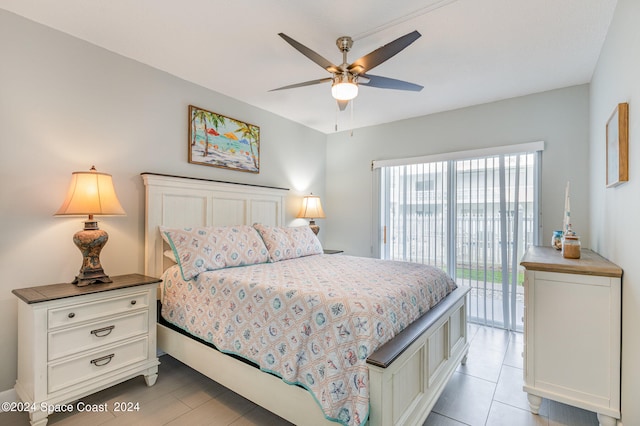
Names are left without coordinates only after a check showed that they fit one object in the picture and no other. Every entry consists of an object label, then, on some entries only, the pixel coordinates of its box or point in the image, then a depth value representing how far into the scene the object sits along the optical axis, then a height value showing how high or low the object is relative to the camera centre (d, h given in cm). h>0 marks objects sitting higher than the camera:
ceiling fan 181 +97
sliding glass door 334 -11
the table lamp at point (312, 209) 416 +3
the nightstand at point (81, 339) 179 -86
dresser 171 -71
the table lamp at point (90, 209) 204 +0
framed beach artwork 307 +76
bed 142 -83
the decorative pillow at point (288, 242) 298 -32
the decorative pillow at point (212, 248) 232 -31
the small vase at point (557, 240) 264 -23
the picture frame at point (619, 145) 165 +41
